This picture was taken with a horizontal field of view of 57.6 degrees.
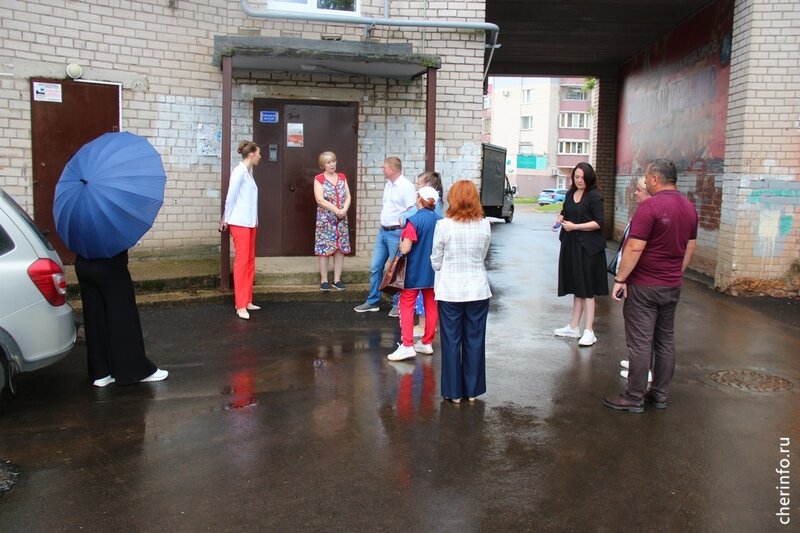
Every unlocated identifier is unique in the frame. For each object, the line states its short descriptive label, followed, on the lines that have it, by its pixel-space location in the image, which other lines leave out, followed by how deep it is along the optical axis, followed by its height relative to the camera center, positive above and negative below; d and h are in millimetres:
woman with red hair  5246 -784
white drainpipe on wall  9297 +2039
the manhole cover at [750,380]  5930 -1617
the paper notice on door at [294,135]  9984 +556
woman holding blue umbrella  5152 -405
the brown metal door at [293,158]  9938 +244
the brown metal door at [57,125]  8789 +555
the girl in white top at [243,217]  7793 -465
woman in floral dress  8586 -397
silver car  4801 -864
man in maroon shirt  5070 -657
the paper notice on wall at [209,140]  9680 +449
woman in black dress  6840 -562
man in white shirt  7934 -301
